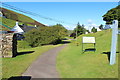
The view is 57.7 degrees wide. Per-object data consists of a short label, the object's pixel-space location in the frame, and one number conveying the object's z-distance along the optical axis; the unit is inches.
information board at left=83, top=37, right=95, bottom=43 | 509.7
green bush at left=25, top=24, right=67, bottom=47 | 1039.0
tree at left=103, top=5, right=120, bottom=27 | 1547.1
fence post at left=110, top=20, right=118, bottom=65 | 319.0
